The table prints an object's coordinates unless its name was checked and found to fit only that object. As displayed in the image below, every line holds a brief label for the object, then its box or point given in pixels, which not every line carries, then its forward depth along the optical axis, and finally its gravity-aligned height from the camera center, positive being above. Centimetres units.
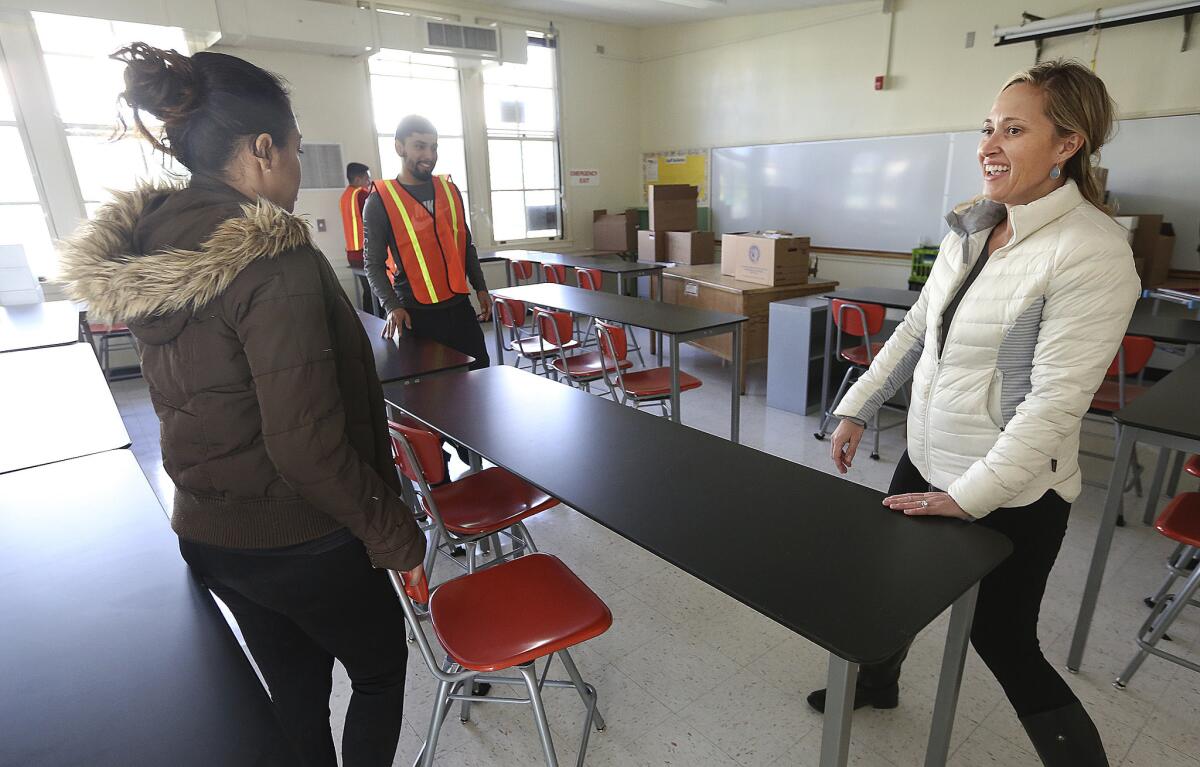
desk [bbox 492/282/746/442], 296 -64
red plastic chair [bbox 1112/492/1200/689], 164 -109
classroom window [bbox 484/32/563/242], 702 +55
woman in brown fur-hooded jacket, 89 -23
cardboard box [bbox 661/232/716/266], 579 -51
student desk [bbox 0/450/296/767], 73 -59
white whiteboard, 435 -1
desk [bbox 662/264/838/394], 446 -78
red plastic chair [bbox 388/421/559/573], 164 -88
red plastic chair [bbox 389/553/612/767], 125 -87
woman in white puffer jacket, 105 -30
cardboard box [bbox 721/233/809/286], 447 -49
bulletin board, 742 +26
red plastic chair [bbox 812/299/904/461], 337 -75
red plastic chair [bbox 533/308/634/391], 351 -95
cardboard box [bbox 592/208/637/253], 733 -44
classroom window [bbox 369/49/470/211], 629 +99
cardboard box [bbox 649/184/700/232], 612 -16
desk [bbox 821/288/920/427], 362 -66
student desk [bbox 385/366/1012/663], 96 -61
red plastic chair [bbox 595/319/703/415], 309 -93
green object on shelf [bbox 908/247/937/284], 523 -65
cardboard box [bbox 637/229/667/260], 616 -51
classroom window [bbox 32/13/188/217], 488 +105
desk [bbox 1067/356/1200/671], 158 -63
